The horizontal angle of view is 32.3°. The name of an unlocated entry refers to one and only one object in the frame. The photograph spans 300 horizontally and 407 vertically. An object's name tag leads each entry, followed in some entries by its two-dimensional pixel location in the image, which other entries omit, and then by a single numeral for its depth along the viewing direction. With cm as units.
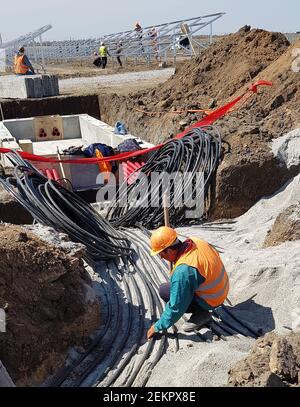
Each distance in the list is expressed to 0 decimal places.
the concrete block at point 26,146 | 1282
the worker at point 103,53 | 2652
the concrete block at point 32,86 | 1766
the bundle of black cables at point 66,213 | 691
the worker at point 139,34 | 2671
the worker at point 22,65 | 1945
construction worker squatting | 464
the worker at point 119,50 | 2710
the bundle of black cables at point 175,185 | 871
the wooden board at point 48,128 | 1619
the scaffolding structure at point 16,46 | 2725
